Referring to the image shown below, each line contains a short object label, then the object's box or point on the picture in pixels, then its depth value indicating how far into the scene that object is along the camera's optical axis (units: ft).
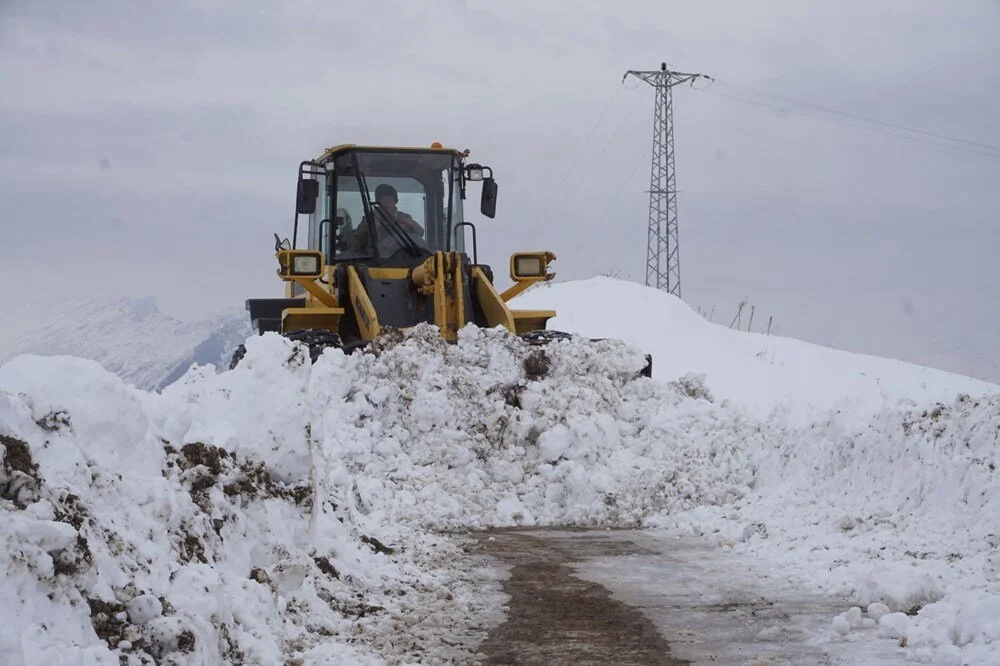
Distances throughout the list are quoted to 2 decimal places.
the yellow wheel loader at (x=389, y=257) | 70.85
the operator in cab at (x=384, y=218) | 75.31
